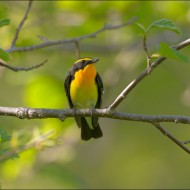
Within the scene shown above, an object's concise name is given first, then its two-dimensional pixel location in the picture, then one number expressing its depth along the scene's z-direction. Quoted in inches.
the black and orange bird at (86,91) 514.6
